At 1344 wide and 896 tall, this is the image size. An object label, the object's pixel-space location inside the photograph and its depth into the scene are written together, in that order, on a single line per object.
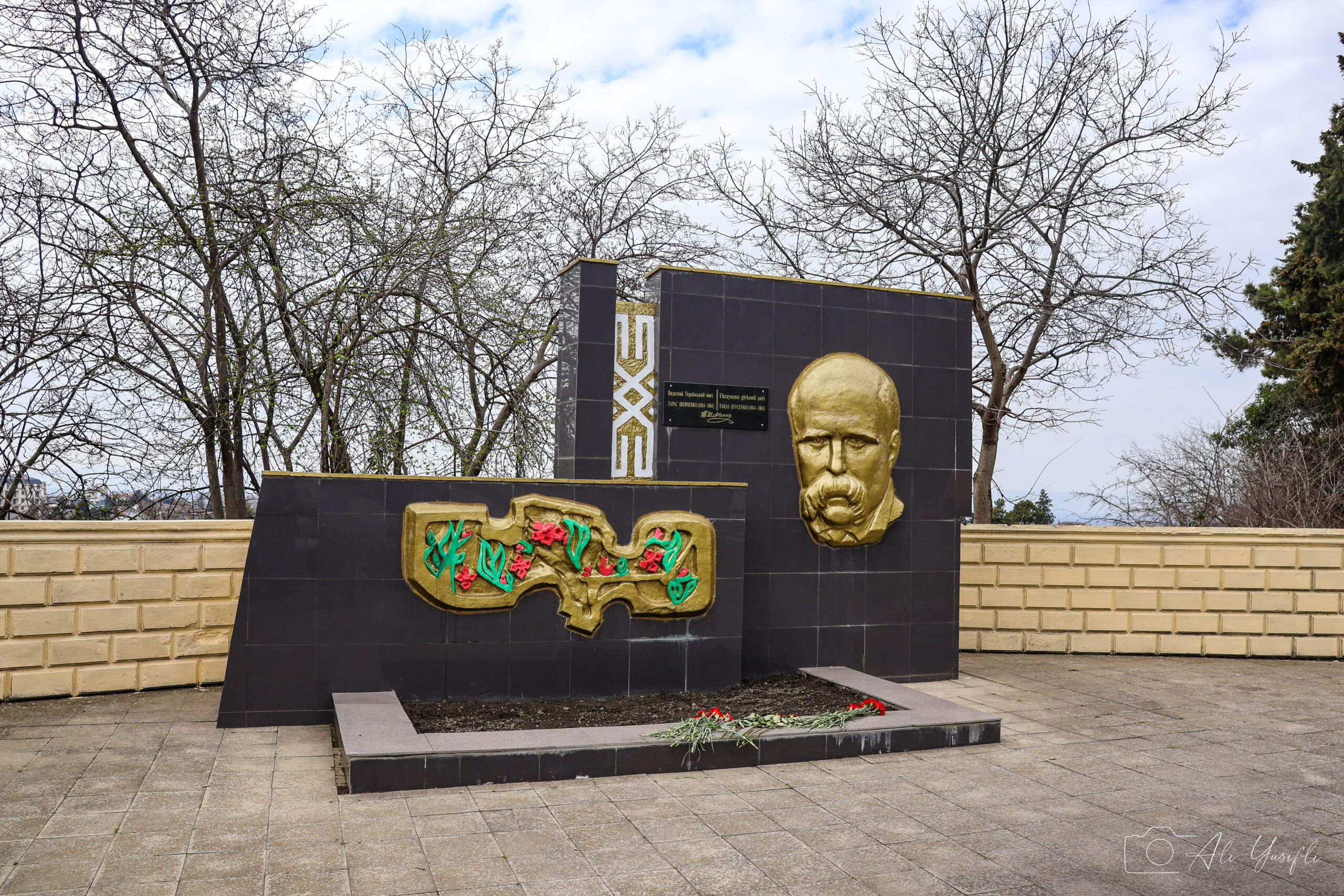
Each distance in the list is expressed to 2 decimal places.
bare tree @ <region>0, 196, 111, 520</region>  9.14
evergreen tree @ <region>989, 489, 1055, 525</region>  20.73
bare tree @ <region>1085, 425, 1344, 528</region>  14.68
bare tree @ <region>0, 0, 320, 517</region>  9.49
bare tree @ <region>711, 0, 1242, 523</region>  14.27
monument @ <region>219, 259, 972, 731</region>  7.19
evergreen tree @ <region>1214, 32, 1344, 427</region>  16.52
